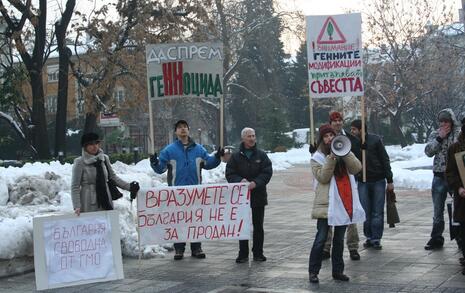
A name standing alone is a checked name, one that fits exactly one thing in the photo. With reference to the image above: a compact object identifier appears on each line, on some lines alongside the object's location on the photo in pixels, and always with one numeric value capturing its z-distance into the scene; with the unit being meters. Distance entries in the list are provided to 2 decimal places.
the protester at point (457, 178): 7.23
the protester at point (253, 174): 8.66
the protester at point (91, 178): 7.77
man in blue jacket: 8.91
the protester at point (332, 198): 7.03
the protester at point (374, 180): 9.05
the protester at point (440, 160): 8.51
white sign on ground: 7.29
